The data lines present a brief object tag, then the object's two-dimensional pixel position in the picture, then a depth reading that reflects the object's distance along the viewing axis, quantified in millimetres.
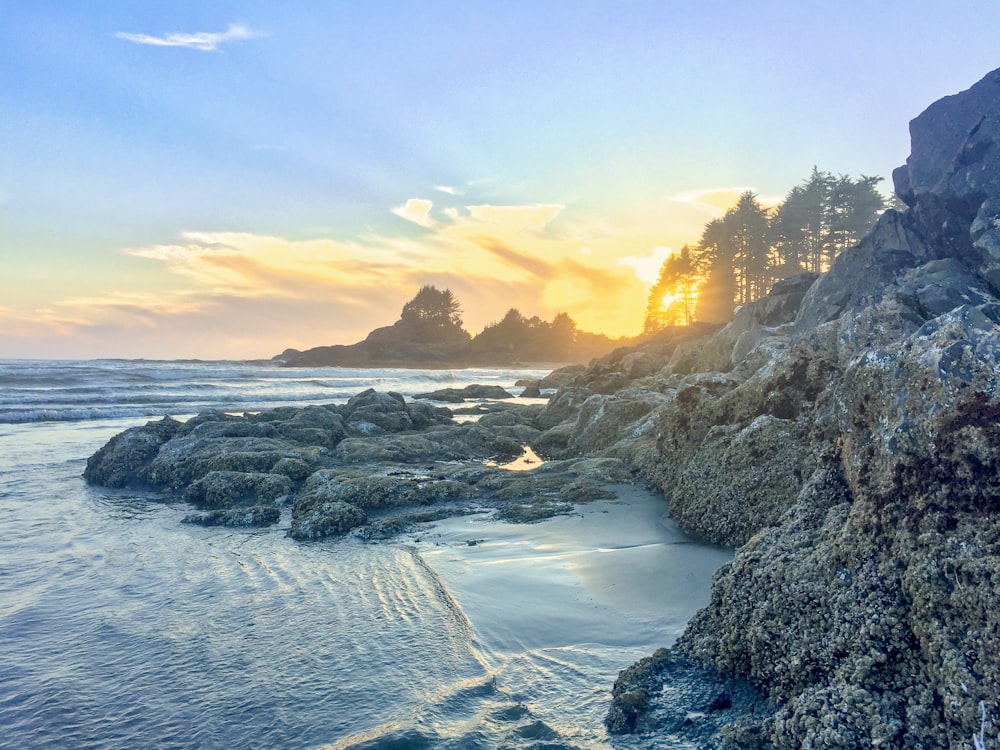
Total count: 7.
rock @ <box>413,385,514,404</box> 29319
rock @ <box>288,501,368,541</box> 7707
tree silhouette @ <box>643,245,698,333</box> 64188
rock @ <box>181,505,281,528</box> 8422
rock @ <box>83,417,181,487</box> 11484
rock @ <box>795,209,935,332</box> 21438
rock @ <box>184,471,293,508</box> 9797
